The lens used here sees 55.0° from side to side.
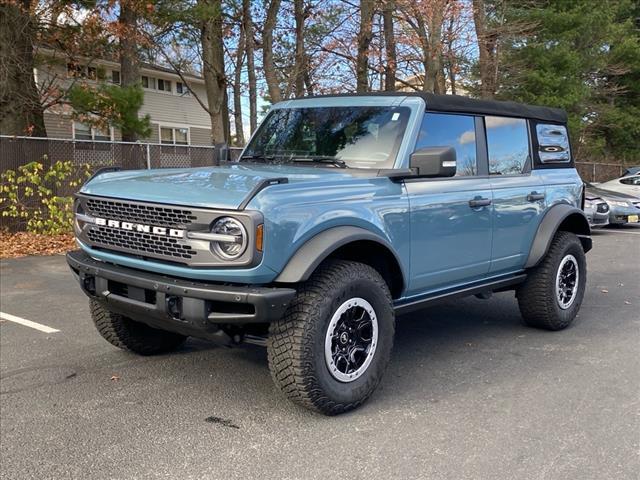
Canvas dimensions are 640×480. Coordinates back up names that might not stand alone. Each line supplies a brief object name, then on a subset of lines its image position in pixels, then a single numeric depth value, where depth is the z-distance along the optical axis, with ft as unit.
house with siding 75.22
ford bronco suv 10.91
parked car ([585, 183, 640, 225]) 47.98
